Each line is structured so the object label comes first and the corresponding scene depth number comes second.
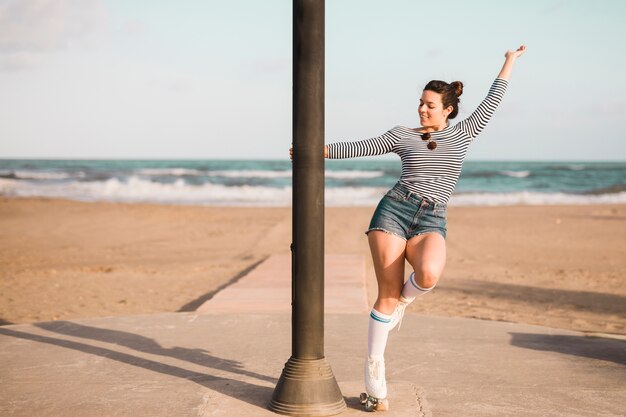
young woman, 4.25
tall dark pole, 4.19
